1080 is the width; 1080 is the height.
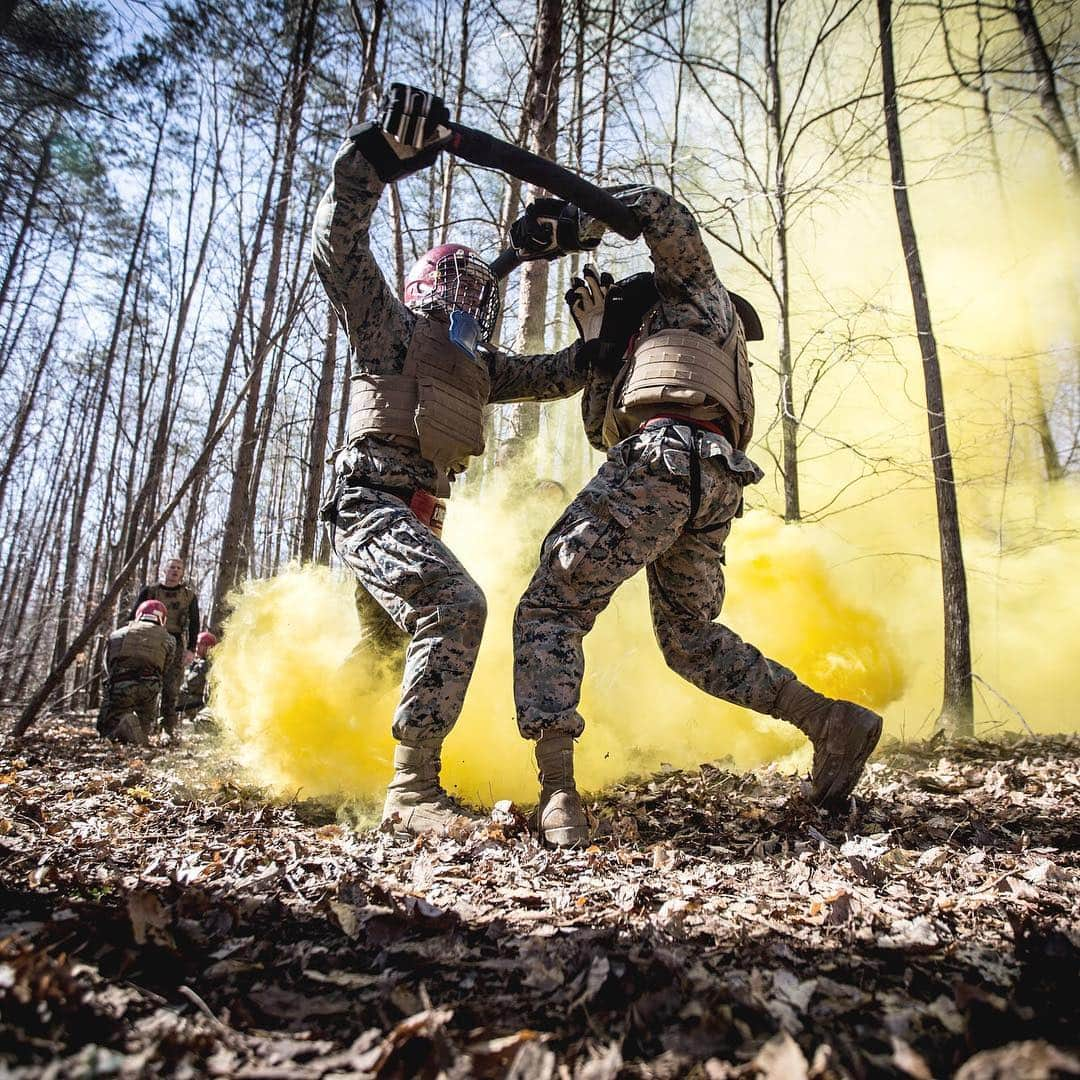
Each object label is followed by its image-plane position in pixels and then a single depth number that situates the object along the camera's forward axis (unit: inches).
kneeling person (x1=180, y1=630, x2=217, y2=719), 441.1
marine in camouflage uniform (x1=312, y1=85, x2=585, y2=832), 105.2
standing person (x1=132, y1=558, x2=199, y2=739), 334.6
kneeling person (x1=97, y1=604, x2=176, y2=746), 265.7
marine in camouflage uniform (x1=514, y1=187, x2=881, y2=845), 104.1
